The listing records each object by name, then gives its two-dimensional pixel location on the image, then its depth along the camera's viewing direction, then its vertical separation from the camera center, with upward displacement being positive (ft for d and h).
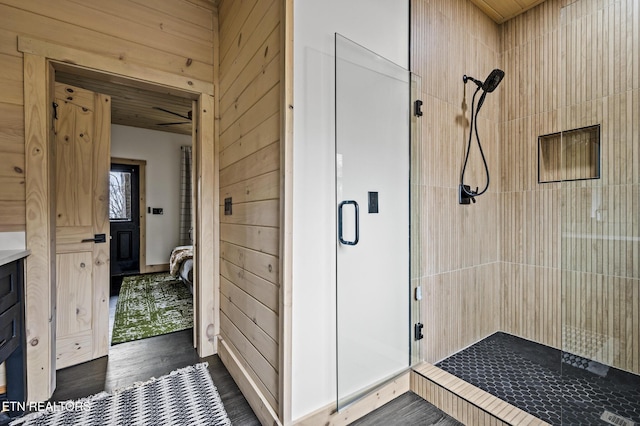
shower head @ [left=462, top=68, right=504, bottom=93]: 6.70 +3.10
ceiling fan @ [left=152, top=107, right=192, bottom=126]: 14.06 +4.92
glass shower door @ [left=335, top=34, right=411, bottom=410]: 4.98 -0.16
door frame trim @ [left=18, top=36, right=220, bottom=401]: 5.55 +0.63
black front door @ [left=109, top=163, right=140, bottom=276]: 17.03 -0.52
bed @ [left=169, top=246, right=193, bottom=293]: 11.68 -2.36
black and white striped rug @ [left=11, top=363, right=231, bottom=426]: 5.02 -3.65
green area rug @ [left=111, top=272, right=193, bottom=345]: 8.82 -3.65
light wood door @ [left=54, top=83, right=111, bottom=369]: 6.90 -0.32
